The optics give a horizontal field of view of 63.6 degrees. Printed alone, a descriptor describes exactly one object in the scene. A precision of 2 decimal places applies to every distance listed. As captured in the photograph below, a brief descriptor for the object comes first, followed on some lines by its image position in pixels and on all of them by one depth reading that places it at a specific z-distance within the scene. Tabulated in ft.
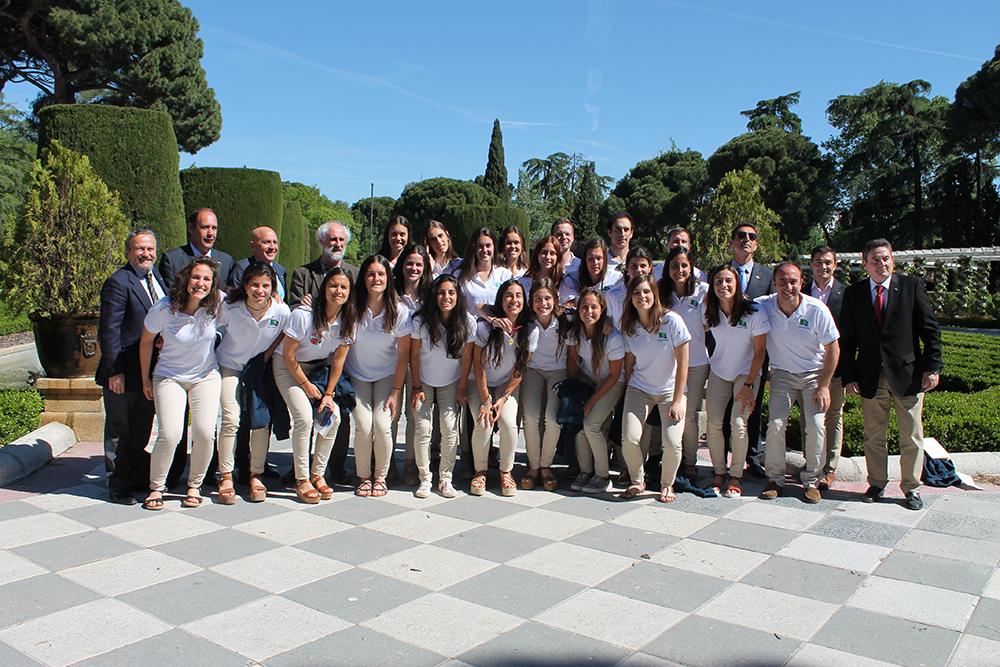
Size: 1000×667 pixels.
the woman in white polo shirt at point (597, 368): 18.28
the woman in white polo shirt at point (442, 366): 17.84
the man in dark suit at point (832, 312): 18.84
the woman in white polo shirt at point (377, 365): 17.71
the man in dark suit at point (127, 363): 17.12
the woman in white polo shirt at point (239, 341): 17.11
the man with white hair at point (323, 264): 18.99
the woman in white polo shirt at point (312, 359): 17.26
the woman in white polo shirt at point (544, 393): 18.66
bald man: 18.65
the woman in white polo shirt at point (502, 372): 18.16
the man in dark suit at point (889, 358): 17.19
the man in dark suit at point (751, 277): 19.44
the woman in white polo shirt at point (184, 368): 16.47
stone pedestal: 23.67
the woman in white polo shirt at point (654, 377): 17.69
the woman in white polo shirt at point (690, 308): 18.53
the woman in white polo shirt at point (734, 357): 17.85
